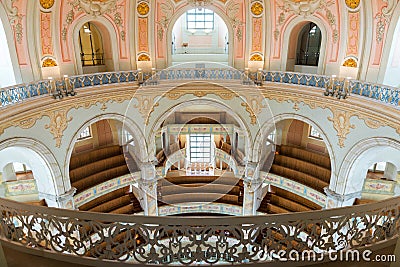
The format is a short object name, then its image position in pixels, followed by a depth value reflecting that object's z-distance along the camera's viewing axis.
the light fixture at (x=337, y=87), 9.13
